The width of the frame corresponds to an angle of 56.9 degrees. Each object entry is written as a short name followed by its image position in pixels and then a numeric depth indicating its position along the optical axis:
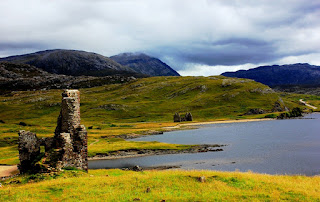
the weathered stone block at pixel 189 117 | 192.00
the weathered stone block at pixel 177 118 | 187.25
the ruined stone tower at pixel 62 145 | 36.63
